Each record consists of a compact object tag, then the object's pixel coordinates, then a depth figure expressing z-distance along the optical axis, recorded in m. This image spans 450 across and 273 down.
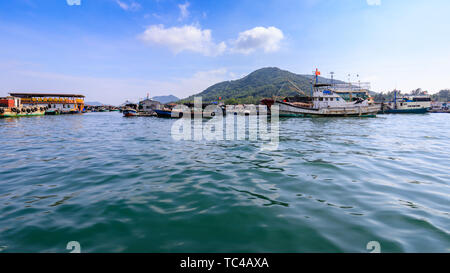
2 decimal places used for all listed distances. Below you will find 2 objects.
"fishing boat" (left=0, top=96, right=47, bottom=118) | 39.97
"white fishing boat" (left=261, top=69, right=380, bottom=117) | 38.34
